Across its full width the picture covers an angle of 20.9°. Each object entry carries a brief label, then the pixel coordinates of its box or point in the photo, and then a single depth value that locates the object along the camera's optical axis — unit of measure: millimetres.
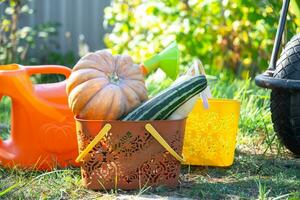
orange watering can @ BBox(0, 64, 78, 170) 3317
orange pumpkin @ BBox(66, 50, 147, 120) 2903
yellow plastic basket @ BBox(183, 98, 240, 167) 3392
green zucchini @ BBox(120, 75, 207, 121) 2947
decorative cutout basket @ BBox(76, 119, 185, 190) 2848
